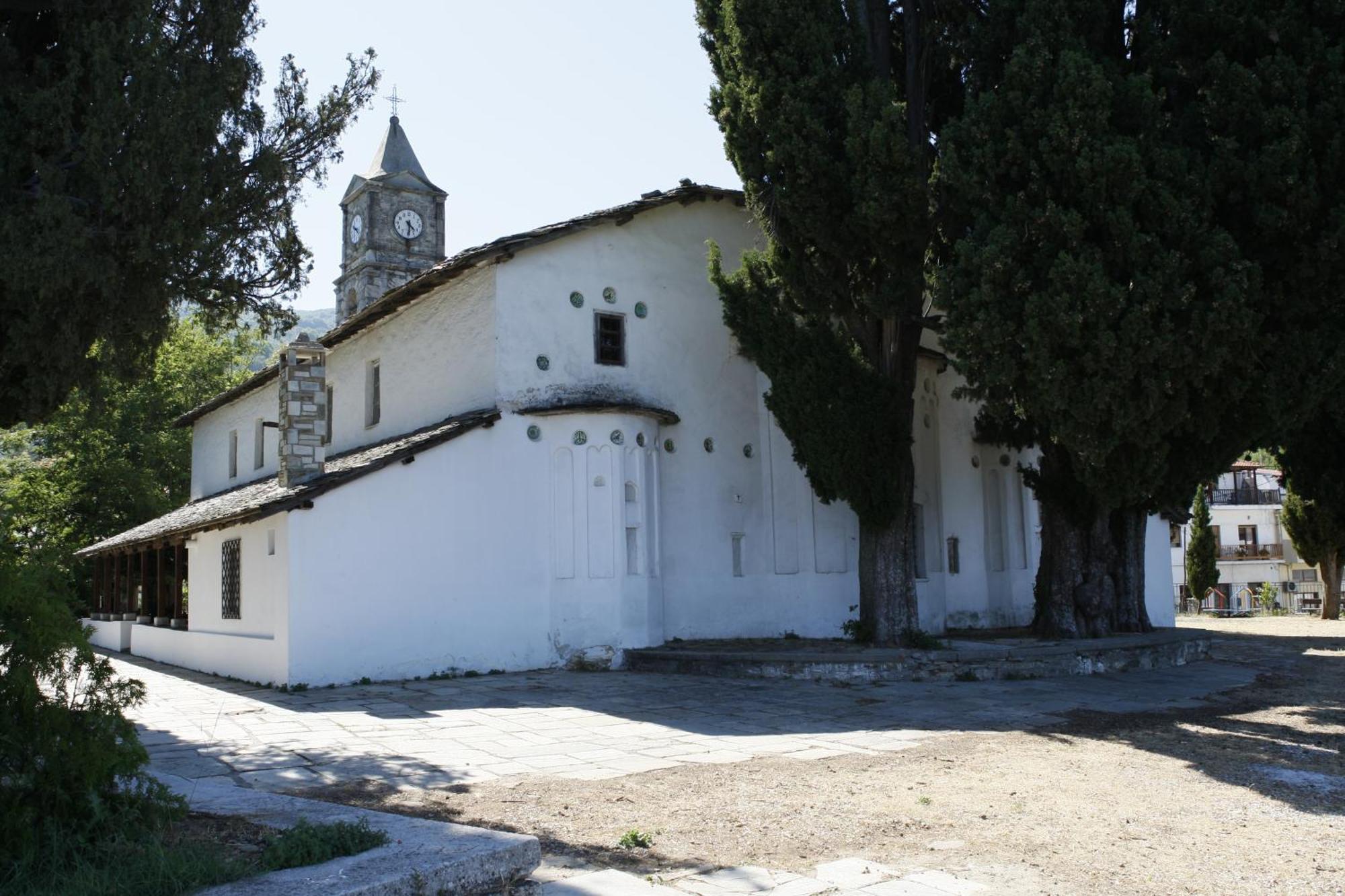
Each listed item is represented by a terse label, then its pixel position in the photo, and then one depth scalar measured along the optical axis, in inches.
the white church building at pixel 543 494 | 518.9
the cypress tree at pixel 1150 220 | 414.3
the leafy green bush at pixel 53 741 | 143.1
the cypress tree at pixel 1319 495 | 692.1
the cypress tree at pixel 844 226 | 475.8
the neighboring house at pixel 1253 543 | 2034.9
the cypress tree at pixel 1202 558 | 1211.9
